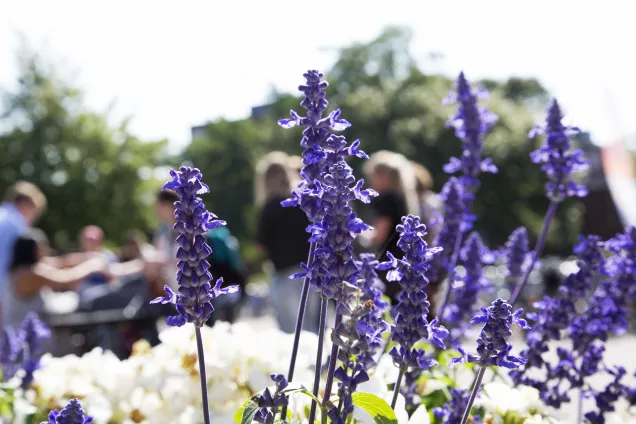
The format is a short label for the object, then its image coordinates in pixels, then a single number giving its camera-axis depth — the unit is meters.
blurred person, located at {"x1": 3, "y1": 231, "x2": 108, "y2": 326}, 5.33
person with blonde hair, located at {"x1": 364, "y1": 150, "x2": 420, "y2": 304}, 4.12
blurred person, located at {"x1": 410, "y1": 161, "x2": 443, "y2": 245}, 4.79
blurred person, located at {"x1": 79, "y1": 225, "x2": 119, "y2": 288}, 7.88
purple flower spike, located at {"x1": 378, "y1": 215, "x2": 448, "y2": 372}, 1.05
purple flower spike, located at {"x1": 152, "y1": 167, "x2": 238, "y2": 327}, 1.01
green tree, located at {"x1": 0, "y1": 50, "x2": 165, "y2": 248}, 19.28
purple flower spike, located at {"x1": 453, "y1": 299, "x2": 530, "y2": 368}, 1.01
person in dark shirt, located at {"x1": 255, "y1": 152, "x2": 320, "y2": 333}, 5.18
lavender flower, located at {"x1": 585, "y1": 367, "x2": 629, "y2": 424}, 1.55
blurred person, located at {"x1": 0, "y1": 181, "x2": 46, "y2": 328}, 5.27
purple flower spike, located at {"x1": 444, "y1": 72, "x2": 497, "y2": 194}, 2.05
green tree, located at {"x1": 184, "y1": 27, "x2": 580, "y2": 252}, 26.00
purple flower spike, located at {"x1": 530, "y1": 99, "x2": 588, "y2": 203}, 1.78
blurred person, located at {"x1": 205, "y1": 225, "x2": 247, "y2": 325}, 5.27
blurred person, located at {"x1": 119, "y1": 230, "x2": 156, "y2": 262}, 8.44
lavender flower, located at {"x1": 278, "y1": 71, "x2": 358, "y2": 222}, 1.08
